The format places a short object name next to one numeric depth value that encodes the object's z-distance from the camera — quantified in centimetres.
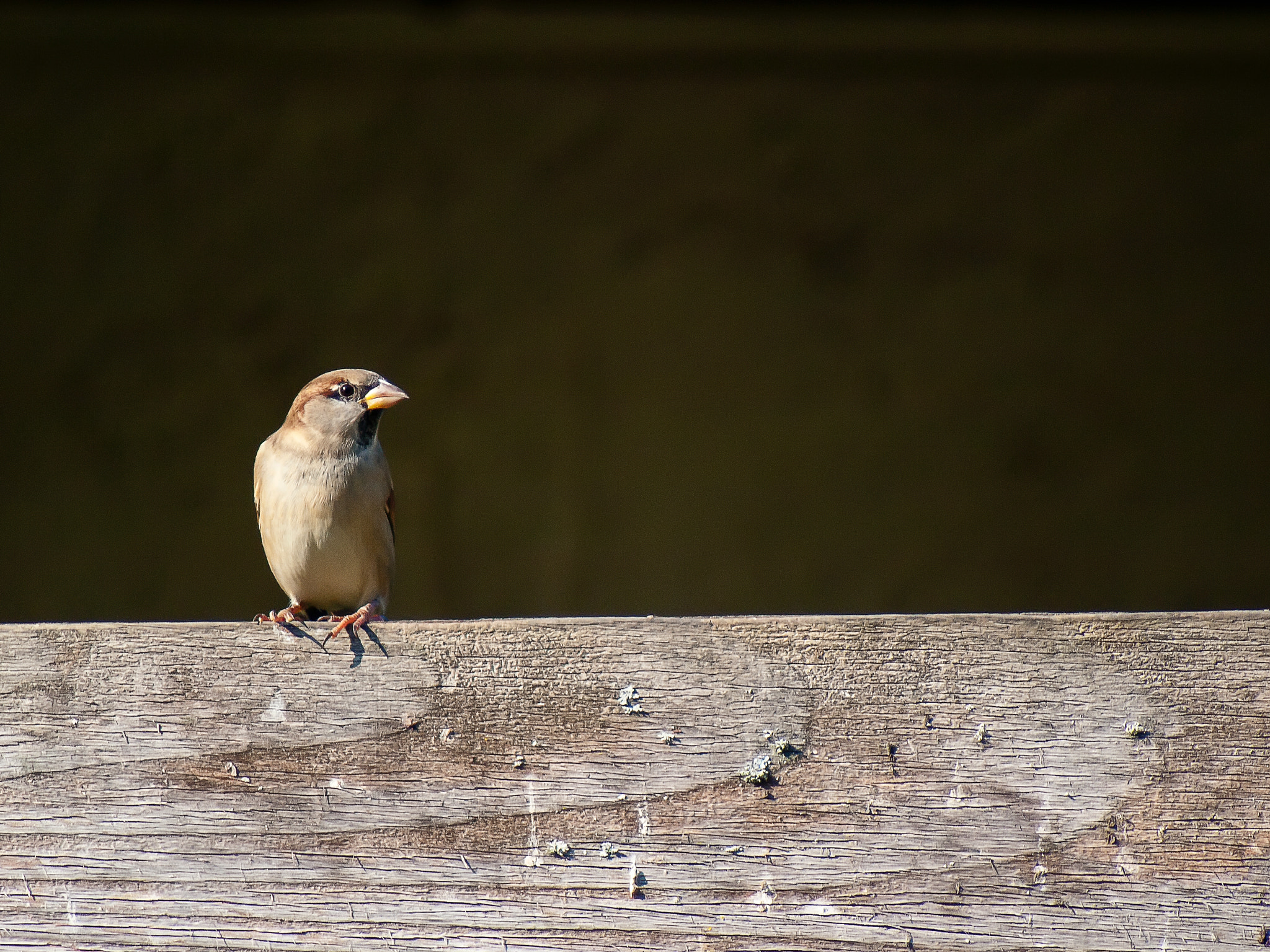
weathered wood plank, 723
